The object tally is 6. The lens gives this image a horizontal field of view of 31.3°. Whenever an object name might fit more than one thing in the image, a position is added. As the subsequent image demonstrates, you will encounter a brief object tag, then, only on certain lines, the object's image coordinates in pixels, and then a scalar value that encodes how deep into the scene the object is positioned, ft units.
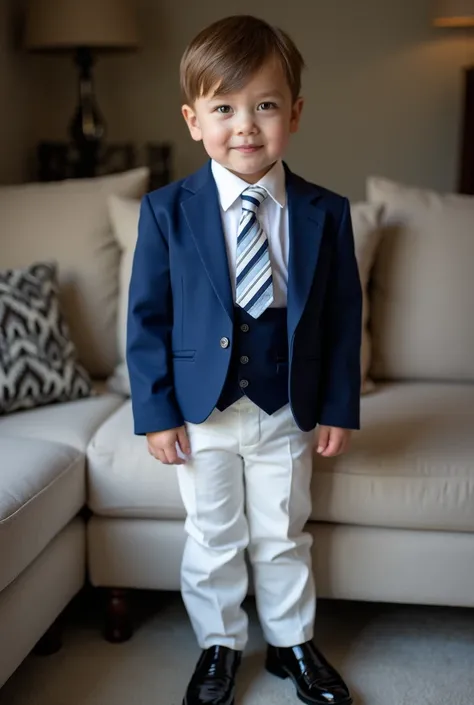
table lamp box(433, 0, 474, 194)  9.41
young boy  4.48
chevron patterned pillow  6.01
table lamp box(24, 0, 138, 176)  8.88
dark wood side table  10.03
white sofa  5.11
